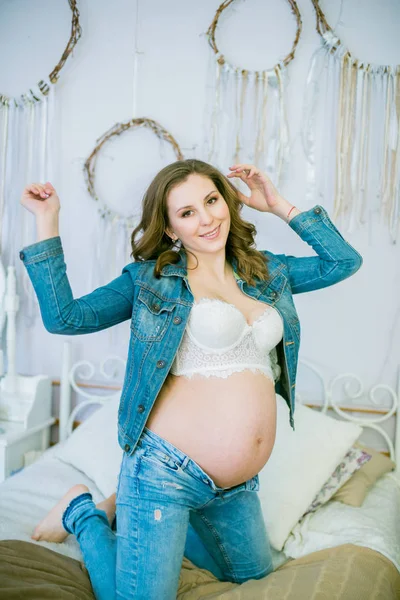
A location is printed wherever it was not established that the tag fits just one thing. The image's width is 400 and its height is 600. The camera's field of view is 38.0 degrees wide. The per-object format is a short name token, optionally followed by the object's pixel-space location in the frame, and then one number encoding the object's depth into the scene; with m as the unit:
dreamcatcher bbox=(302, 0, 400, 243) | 2.50
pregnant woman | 1.40
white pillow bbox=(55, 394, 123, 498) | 2.23
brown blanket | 1.43
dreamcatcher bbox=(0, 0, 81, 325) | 2.79
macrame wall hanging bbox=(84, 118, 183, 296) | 2.72
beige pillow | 2.14
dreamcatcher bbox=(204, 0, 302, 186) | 2.57
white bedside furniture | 2.48
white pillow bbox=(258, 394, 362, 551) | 1.99
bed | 1.48
